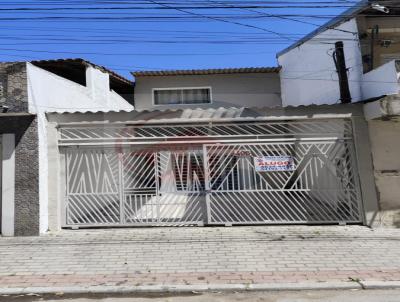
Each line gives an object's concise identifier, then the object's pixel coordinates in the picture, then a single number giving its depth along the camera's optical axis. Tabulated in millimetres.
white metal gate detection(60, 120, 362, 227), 9266
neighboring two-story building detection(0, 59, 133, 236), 8539
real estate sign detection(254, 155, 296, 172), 9406
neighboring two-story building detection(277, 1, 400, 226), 9203
